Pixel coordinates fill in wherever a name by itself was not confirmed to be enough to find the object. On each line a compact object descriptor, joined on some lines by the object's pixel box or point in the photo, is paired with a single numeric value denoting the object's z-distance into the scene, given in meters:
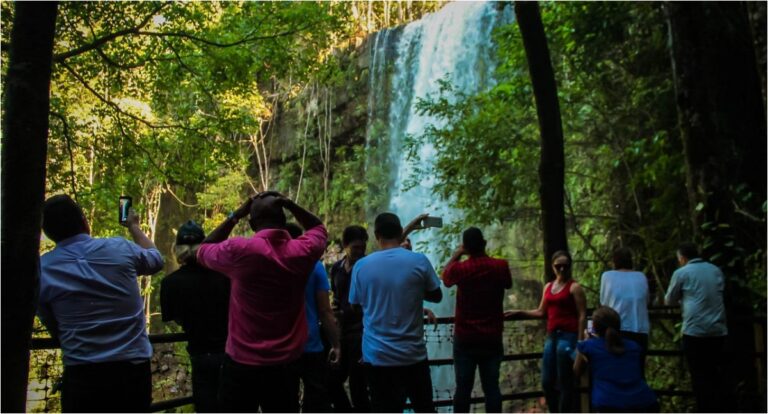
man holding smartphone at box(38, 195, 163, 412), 3.57
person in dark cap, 4.38
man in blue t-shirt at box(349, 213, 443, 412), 4.54
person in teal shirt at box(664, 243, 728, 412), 6.61
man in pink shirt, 3.73
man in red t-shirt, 5.55
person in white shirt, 6.58
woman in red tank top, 6.39
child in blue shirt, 4.54
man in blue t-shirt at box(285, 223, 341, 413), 4.46
